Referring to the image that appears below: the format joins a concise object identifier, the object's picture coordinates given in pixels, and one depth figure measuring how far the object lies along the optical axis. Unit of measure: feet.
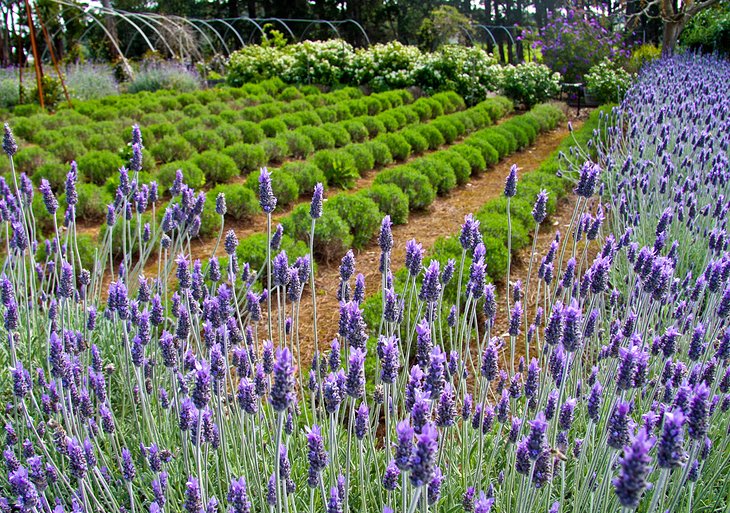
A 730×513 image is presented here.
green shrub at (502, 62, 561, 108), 45.42
